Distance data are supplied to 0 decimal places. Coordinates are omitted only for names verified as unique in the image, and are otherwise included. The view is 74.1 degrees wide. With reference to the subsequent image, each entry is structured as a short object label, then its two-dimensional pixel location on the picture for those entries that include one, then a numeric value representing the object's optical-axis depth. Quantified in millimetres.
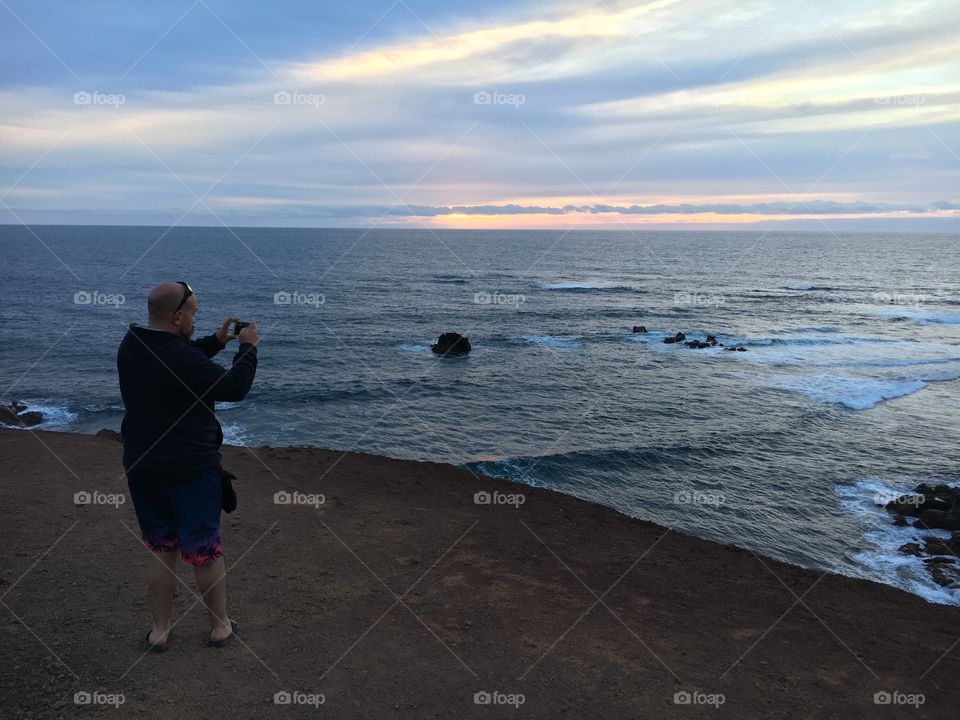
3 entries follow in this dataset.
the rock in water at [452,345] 34250
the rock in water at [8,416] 18966
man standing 4523
